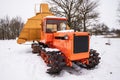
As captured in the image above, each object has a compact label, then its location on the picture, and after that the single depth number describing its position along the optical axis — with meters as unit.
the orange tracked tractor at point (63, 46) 3.92
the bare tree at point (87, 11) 12.39
